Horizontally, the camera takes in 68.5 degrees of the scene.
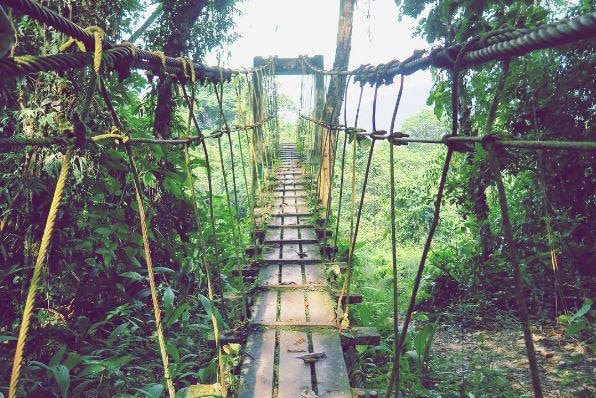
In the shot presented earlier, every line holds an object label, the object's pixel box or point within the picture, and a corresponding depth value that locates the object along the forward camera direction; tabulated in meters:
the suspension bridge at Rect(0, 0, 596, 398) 0.55
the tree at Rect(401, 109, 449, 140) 16.64
